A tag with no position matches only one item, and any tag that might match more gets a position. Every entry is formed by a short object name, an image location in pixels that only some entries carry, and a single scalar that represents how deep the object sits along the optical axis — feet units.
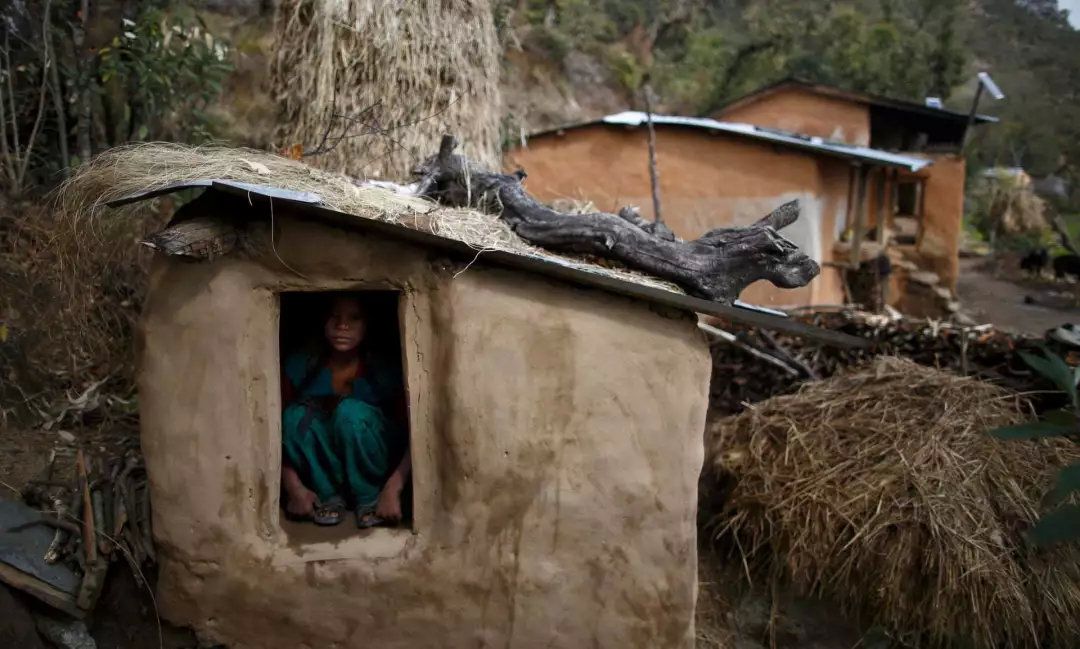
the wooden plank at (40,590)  12.99
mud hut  12.21
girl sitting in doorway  13.82
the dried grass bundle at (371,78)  21.86
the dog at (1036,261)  60.03
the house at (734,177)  33.12
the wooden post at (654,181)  24.65
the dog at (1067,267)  56.34
